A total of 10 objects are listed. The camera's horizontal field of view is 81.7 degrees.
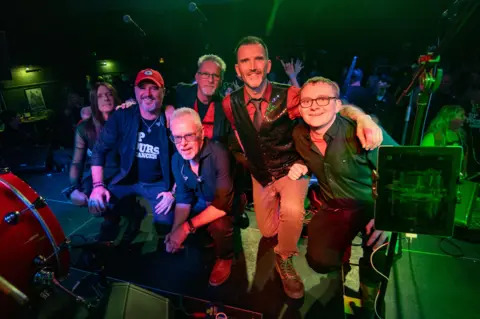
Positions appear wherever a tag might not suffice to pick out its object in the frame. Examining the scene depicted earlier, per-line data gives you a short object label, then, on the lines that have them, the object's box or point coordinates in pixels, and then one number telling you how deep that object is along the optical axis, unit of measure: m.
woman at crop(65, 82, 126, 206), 2.99
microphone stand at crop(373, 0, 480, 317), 1.07
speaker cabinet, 1.58
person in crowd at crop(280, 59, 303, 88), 3.39
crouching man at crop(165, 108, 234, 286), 2.29
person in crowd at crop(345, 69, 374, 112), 4.50
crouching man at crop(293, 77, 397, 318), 2.02
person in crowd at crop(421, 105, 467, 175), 2.98
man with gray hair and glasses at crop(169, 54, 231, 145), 2.77
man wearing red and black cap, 2.78
